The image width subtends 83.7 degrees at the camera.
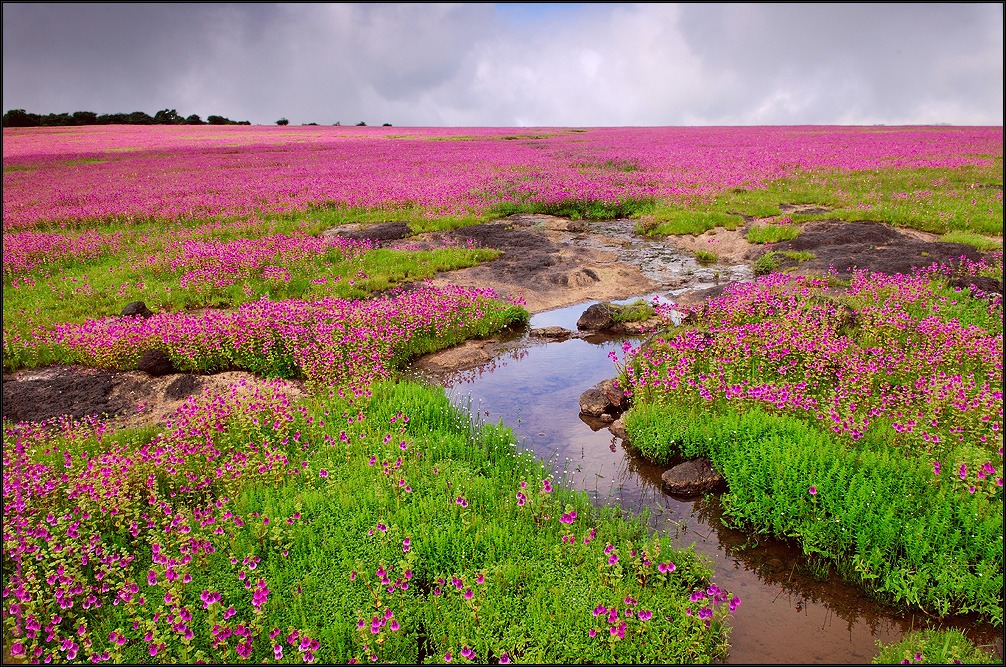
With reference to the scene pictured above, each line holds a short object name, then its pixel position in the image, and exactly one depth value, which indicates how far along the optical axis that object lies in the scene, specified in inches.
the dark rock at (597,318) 469.4
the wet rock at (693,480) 260.7
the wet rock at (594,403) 336.2
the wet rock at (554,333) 463.2
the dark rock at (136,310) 447.7
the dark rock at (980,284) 440.1
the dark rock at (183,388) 352.0
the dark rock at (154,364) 382.0
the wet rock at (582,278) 586.4
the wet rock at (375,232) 741.9
